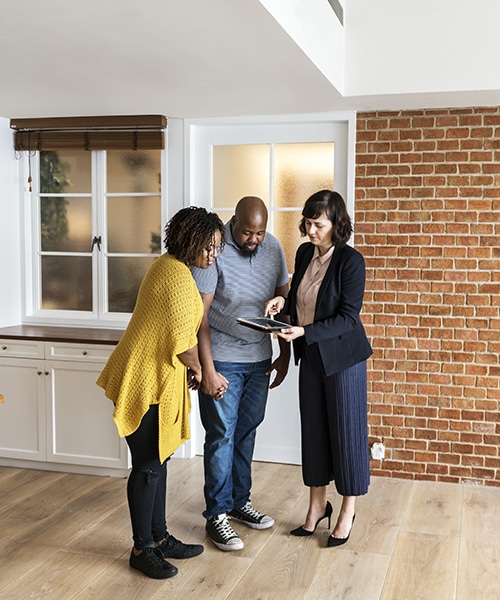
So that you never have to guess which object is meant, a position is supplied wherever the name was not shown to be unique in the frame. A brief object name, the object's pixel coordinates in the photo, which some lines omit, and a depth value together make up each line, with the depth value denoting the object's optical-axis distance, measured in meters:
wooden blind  4.80
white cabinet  4.45
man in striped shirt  3.37
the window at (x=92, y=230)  5.00
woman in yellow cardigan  2.95
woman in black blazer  3.32
